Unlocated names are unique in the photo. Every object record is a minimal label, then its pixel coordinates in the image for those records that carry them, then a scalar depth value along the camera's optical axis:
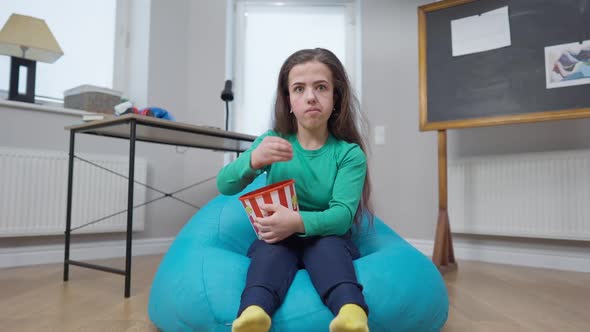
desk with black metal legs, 1.72
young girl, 0.96
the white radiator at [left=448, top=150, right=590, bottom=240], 2.40
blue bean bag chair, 1.01
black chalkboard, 2.16
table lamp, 2.41
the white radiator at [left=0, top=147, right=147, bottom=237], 2.30
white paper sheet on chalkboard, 2.32
